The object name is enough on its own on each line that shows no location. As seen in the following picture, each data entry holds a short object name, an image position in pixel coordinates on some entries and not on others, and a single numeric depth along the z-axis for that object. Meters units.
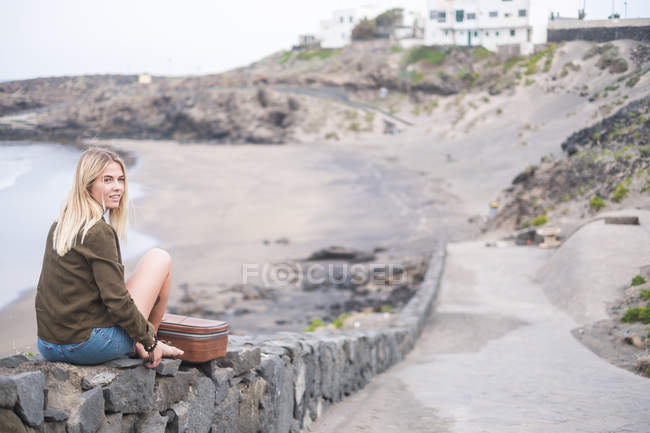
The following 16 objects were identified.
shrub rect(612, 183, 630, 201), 14.55
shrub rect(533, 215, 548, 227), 19.87
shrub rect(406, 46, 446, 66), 65.06
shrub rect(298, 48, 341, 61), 78.25
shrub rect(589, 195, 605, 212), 16.84
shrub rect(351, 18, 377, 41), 78.94
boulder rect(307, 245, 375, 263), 22.12
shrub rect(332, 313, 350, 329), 12.51
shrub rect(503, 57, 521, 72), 34.53
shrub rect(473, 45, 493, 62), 49.77
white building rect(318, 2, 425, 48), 82.69
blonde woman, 2.79
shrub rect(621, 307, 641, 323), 9.03
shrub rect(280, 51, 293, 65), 82.19
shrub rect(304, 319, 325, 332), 12.36
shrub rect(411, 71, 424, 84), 62.88
